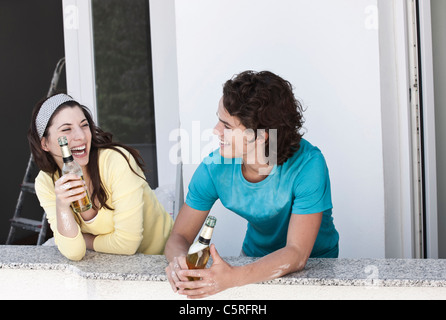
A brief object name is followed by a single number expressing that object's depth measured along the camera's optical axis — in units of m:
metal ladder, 3.65
